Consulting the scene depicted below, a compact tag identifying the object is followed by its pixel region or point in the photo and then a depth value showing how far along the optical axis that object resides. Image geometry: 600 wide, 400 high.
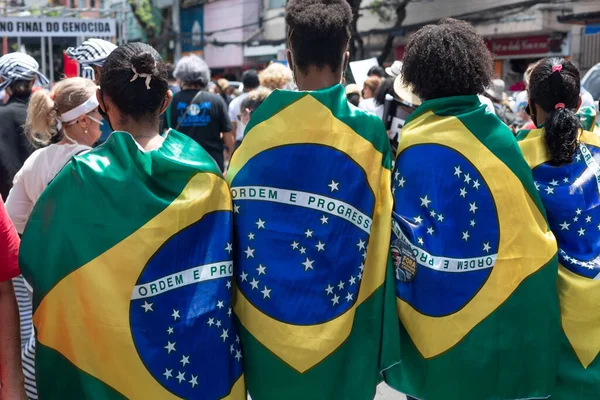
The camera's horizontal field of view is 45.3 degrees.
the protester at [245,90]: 8.15
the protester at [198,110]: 6.12
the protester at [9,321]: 2.18
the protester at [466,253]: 2.58
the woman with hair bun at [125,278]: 2.25
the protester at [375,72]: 8.23
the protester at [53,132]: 3.41
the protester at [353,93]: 7.52
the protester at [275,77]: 6.08
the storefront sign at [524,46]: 18.64
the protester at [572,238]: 2.77
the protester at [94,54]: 4.19
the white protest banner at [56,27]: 11.75
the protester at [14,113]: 4.46
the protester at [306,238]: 2.43
